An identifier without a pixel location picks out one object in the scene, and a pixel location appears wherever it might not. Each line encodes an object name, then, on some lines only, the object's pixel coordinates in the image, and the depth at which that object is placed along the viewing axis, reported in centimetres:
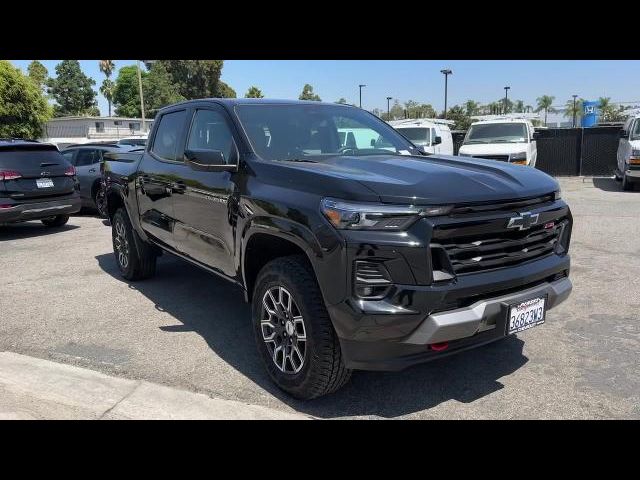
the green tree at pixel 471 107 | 7156
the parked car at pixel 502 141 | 1385
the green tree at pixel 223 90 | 6738
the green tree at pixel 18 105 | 3064
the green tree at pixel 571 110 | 7336
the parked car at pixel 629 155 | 1334
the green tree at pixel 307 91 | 7850
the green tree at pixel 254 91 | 7462
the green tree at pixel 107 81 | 8675
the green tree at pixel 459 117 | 5245
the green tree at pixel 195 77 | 6297
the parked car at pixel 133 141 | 1575
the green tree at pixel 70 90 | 7419
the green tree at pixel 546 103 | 9162
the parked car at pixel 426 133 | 1591
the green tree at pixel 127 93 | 6837
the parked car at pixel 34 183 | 905
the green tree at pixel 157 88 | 5847
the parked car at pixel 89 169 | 1166
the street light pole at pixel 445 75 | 3799
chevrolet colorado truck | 276
